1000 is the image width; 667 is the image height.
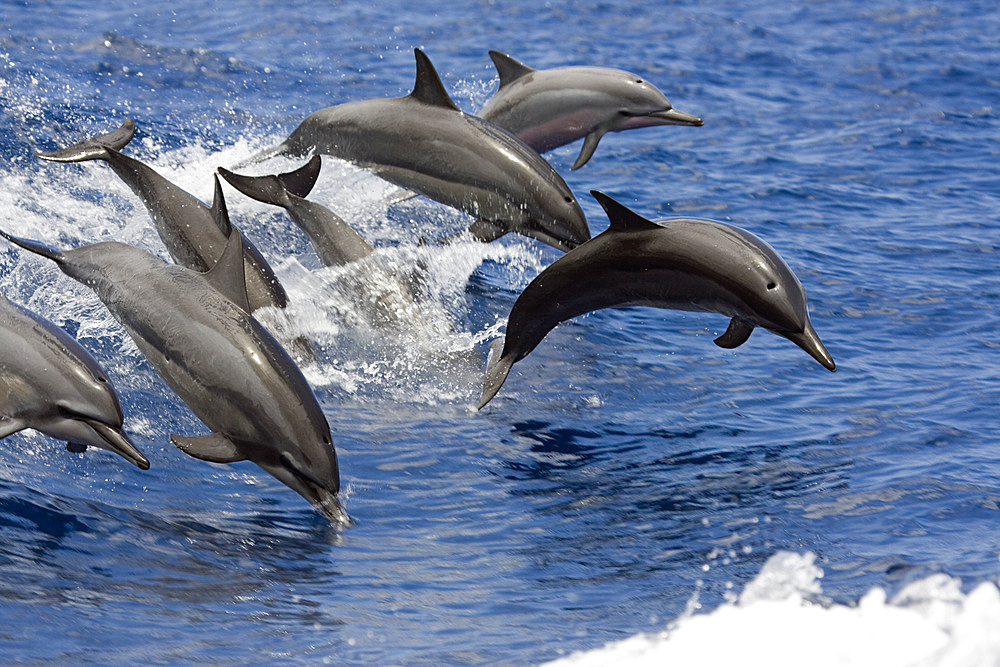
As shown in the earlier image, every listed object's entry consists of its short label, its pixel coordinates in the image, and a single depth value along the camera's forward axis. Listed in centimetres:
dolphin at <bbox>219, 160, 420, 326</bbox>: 2033
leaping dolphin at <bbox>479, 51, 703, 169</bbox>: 2166
